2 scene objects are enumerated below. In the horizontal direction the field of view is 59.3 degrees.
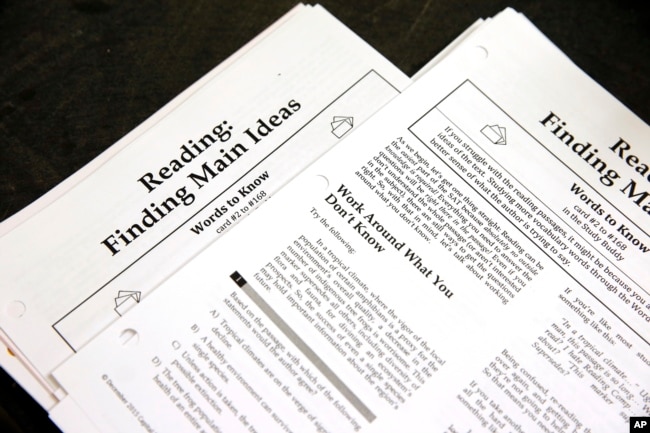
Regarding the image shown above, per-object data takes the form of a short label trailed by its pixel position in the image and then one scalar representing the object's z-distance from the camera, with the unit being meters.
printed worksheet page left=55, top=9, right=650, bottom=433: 0.40
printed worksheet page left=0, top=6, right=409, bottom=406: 0.42
